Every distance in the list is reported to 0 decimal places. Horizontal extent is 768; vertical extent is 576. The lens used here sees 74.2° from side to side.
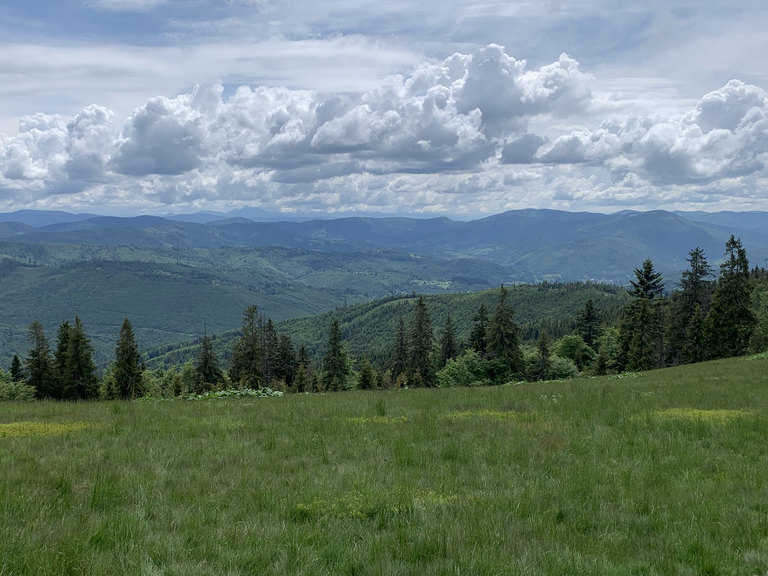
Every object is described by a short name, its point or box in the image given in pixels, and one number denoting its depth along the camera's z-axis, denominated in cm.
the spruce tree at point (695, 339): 6290
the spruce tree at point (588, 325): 10206
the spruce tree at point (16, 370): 8792
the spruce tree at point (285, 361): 8719
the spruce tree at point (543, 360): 8079
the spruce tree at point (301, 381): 7569
